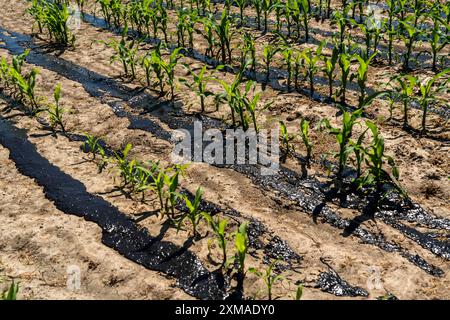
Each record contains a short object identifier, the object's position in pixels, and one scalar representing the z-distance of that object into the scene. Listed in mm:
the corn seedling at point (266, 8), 7312
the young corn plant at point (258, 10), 7441
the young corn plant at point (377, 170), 3854
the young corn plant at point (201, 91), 5187
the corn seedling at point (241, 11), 7723
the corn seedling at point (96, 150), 4496
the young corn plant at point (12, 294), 2765
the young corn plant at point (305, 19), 6856
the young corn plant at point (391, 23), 5887
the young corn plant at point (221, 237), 3246
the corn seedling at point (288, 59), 5590
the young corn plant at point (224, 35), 6297
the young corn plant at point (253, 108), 4770
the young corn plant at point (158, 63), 5632
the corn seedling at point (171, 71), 5570
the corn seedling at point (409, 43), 5617
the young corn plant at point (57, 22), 7312
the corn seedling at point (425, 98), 4523
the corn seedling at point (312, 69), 5480
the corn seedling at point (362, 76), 4934
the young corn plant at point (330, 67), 5277
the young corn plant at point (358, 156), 3914
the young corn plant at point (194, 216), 3504
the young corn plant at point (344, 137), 4020
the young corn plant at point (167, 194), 3746
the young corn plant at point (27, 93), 5512
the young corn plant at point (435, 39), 5484
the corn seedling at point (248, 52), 6062
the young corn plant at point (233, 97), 4797
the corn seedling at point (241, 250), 3115
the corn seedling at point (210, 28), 6402
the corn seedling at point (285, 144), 4480
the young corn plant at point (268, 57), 5875
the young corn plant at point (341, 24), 6236
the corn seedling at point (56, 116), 5148
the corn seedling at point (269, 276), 3015
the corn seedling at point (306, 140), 4340
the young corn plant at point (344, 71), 5113
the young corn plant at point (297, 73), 5570
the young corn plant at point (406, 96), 4637
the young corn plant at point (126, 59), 6207
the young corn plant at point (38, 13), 7579
